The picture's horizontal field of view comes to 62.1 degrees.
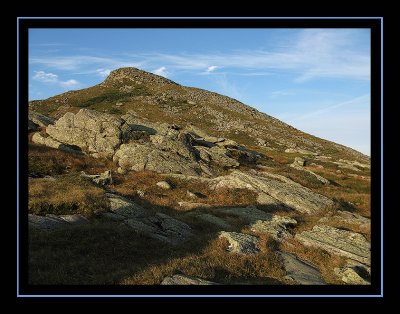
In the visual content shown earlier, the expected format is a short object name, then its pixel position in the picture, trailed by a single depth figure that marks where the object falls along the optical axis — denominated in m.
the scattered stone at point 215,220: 20.72
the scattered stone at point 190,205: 25.18
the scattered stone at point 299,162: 57.84
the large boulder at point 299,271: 13.22
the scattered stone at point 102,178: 28.92
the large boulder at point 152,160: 37.19
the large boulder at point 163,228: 17.33
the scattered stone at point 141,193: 27.21
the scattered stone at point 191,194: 28.82
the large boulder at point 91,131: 42.47
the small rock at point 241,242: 16.06
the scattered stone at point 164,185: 30.70
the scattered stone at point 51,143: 40.62
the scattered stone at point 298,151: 83.18
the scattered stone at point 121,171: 34.76
